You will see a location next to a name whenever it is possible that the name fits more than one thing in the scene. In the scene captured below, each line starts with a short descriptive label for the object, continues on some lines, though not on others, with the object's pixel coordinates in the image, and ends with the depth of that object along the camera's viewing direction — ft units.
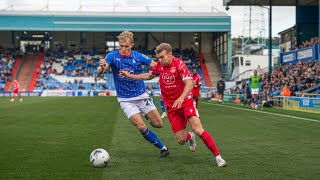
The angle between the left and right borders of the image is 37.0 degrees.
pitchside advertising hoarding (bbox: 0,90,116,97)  202.80
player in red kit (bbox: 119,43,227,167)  25.67
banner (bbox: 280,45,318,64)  125.13
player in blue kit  29.27
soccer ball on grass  25.26
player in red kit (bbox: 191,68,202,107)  64.45
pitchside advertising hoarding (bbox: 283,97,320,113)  77.76
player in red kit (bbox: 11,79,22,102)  145.02
